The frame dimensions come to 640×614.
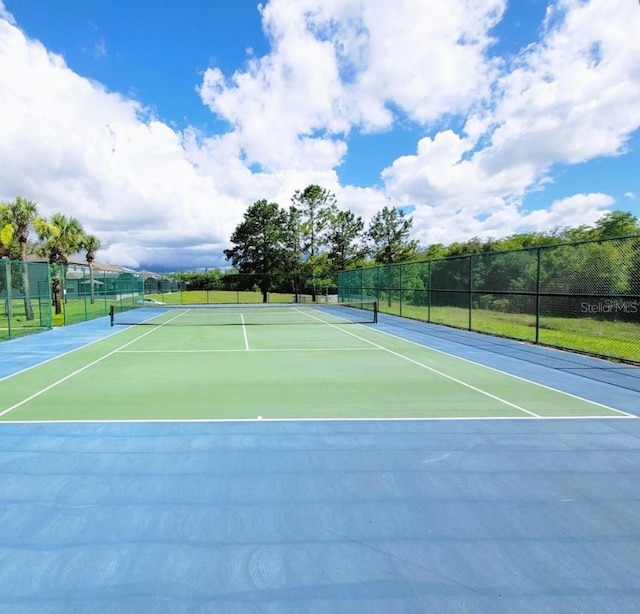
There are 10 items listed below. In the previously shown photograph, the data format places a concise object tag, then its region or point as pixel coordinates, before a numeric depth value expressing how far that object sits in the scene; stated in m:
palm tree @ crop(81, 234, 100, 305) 31.46
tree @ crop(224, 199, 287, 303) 37.03
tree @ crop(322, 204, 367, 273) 38.62
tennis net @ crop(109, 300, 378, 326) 18.49
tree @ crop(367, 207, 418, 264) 37.53
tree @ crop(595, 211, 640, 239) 23.12
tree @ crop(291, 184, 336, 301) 37.31
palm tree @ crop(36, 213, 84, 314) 22.16
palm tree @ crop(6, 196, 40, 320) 21.89
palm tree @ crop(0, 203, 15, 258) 21.03
